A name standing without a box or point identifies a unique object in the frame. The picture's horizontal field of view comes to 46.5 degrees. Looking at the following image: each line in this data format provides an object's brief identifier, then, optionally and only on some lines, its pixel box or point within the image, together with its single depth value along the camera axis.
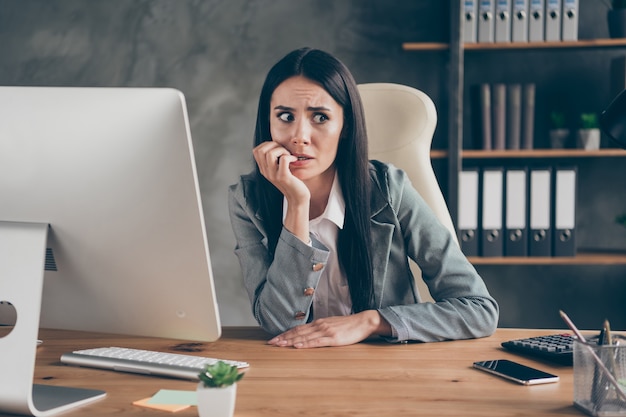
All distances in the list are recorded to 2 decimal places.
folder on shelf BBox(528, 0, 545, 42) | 2.78
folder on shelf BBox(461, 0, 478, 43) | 2.78
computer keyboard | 1.05
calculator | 1.12
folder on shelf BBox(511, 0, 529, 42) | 2.77
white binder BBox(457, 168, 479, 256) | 2.78
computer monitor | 0.87
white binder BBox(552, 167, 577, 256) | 2.74
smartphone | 1.02
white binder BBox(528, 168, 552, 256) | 2.74
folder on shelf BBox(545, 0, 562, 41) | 2.78
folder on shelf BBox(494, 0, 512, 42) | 2.78
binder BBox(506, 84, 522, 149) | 2.80
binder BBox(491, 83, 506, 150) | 2.80
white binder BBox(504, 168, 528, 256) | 2.74
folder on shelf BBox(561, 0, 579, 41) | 2.77
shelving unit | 2.79
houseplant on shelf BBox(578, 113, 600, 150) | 2.86
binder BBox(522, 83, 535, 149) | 2.81
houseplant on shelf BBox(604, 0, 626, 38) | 2.83
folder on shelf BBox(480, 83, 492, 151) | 2.82
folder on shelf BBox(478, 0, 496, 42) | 2.78
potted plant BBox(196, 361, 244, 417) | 0.82
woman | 1.43
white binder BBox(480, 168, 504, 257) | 2.75
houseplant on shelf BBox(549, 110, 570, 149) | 2.93
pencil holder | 0.88
